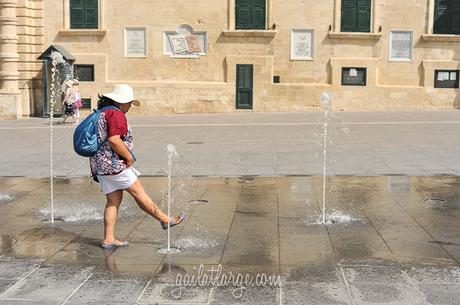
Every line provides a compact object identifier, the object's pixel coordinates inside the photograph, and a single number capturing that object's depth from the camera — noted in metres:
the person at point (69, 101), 22.27
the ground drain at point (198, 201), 8.65
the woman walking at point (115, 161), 5.98
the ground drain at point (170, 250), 6.09
